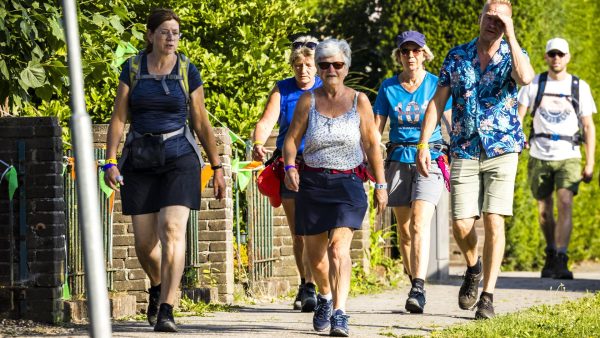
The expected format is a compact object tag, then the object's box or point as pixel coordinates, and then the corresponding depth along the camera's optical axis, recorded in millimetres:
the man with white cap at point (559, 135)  29828
